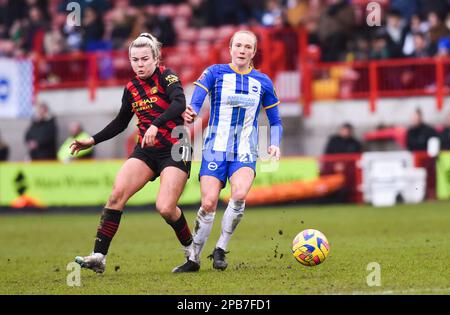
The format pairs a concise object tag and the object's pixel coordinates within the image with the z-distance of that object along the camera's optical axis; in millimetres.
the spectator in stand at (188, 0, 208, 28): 23531
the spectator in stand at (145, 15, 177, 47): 22547
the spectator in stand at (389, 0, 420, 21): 21453
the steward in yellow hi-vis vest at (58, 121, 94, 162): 20127
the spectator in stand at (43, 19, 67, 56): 23188
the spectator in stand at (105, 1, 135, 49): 23109
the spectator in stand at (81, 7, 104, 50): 23141
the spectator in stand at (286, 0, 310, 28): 21953
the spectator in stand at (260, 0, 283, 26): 22031
